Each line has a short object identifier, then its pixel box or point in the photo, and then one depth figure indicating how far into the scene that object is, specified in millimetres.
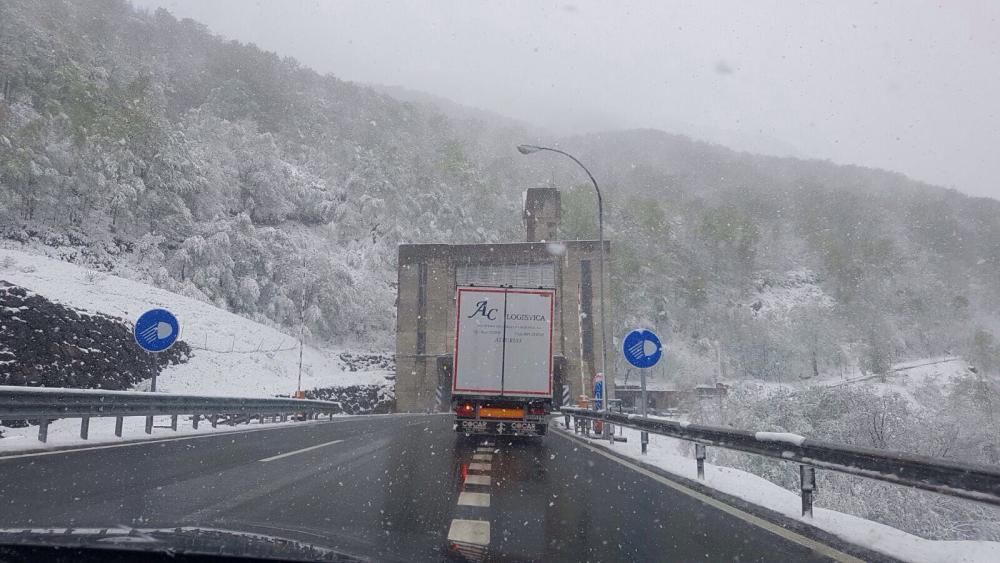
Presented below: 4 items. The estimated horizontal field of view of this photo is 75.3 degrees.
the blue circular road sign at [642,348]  14039
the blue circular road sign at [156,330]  13781
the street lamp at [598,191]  20709
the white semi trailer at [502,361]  16156
